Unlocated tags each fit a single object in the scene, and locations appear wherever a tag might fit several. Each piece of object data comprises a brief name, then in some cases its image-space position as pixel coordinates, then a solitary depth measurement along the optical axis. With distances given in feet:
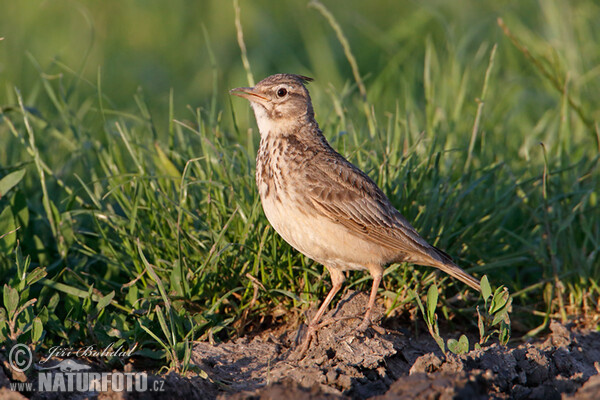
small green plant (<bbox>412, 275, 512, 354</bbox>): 26.20
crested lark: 30.07
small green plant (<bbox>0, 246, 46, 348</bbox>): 26.13
